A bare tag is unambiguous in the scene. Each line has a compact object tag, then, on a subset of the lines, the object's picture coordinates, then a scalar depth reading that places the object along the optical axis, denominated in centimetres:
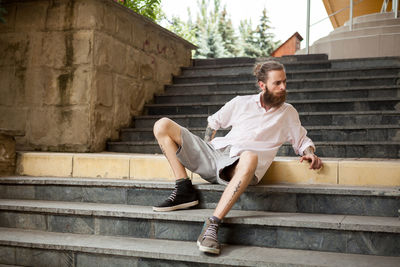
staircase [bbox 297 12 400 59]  728
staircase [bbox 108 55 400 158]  416
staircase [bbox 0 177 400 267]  257
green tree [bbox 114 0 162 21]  658
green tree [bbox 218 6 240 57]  1964
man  302
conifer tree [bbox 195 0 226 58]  1653
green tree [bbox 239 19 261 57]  1817
